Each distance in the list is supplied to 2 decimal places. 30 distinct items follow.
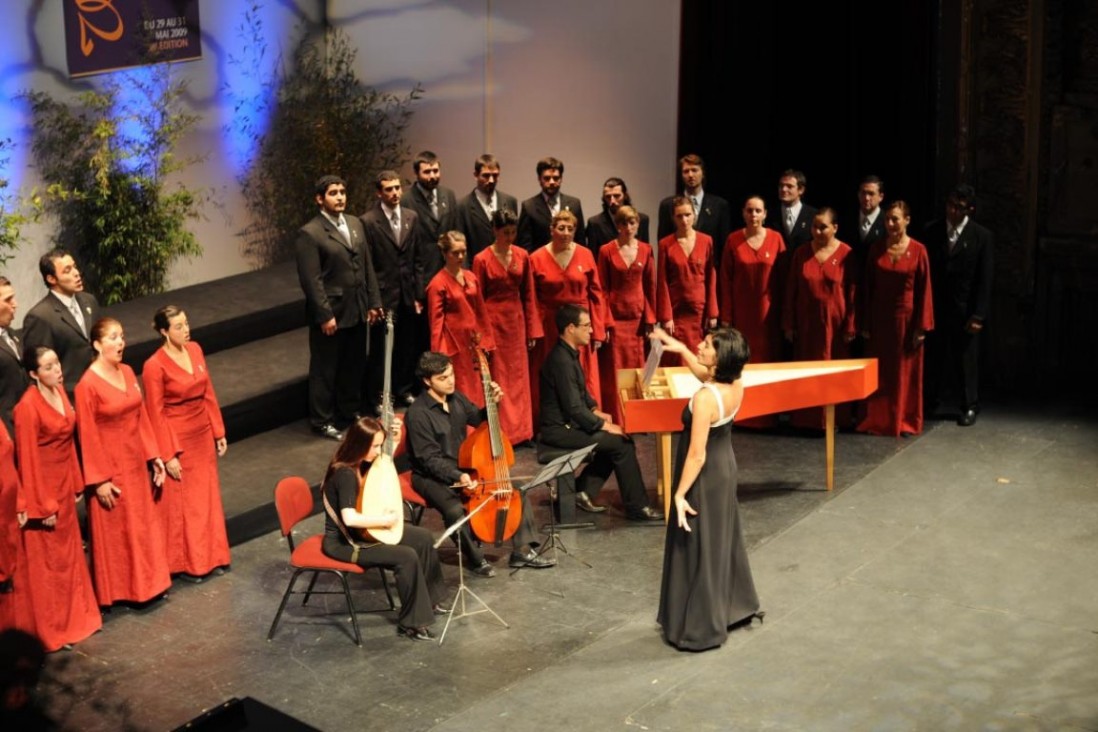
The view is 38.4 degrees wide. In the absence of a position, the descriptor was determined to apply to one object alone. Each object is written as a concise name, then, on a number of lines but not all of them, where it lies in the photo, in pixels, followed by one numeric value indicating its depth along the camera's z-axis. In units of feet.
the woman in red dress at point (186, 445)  23.12
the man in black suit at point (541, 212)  30.96
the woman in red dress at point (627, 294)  29.32
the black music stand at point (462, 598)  21.74
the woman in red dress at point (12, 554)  20.88
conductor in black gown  20.59
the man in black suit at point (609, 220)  30.60
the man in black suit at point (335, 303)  28.35
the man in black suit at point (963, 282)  30.12
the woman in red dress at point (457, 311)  27.78
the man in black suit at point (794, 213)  30.63
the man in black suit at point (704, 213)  31.17
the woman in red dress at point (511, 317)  28.76
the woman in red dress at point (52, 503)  21.18
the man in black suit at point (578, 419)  25.57
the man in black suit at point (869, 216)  30.22
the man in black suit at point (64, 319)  23.75
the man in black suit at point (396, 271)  29.68
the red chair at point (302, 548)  21.35
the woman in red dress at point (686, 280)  29.76
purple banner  32.42
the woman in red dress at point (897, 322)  29.48
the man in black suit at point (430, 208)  30.94
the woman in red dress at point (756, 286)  30.27
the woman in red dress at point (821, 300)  29.63
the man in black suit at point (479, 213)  31.19
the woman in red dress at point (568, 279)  28.78
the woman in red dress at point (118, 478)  22.09
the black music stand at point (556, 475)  21.88
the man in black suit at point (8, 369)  22.41
